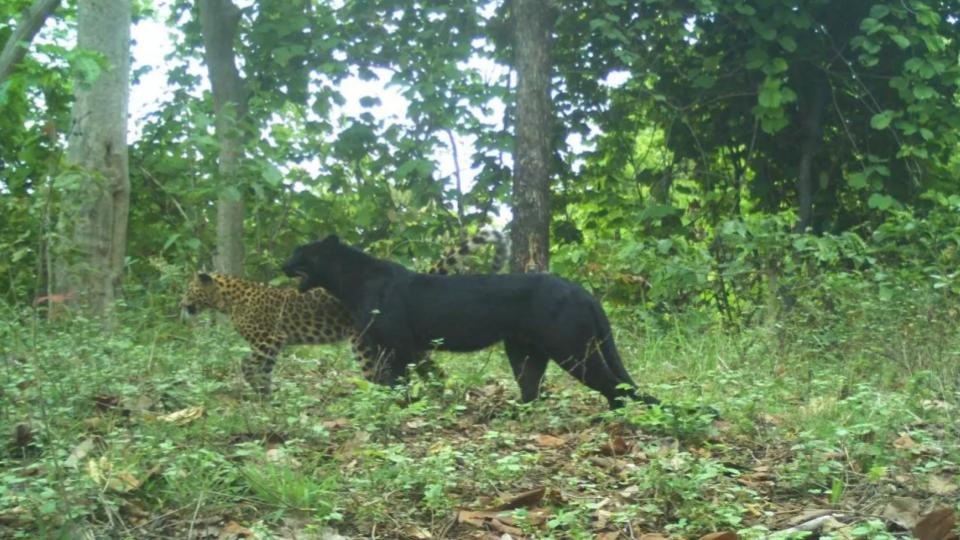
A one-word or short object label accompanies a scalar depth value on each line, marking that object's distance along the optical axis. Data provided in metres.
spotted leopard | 8.99
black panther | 7.69
